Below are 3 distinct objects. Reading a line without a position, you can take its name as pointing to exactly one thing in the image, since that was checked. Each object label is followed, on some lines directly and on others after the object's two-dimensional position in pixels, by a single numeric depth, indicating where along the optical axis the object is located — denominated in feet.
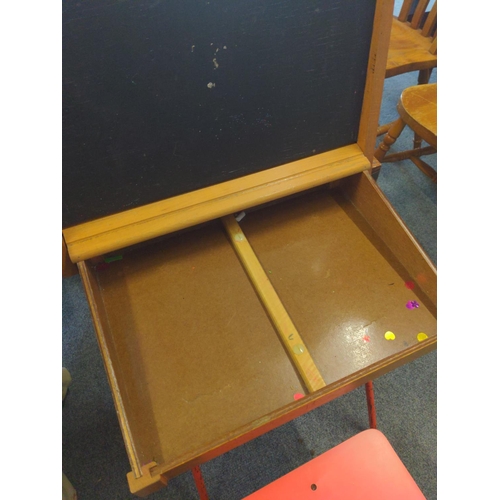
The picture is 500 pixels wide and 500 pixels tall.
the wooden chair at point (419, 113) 4.46
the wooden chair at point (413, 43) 5.40
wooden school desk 2.24
